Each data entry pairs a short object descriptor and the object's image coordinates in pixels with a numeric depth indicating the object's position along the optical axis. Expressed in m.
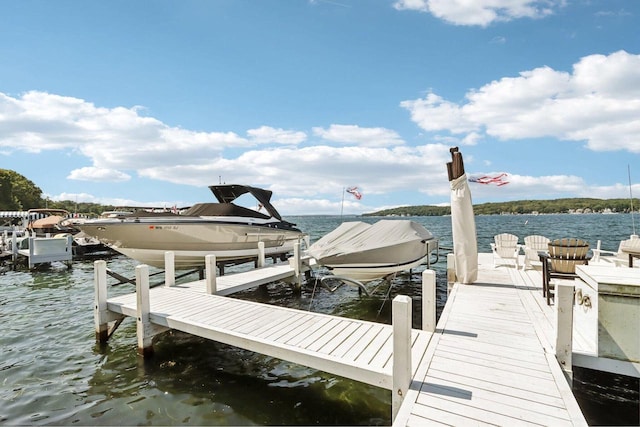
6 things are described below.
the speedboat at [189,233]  11.05
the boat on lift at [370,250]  7.93
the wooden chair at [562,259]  5.73
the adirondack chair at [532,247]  9.06
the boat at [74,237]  22.80
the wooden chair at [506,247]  9.55
